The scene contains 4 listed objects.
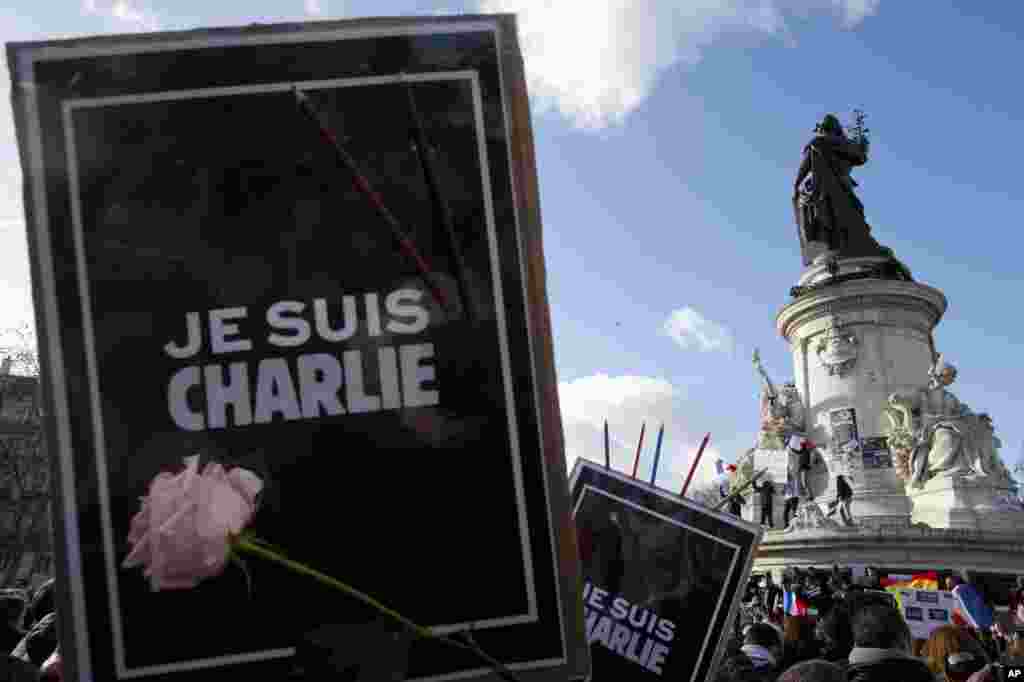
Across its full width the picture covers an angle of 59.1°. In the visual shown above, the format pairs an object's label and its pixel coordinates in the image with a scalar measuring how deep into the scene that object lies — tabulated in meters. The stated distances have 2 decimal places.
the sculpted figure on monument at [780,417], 25.73
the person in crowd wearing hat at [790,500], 23.86
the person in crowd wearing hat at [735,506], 22.44
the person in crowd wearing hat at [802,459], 24.52
